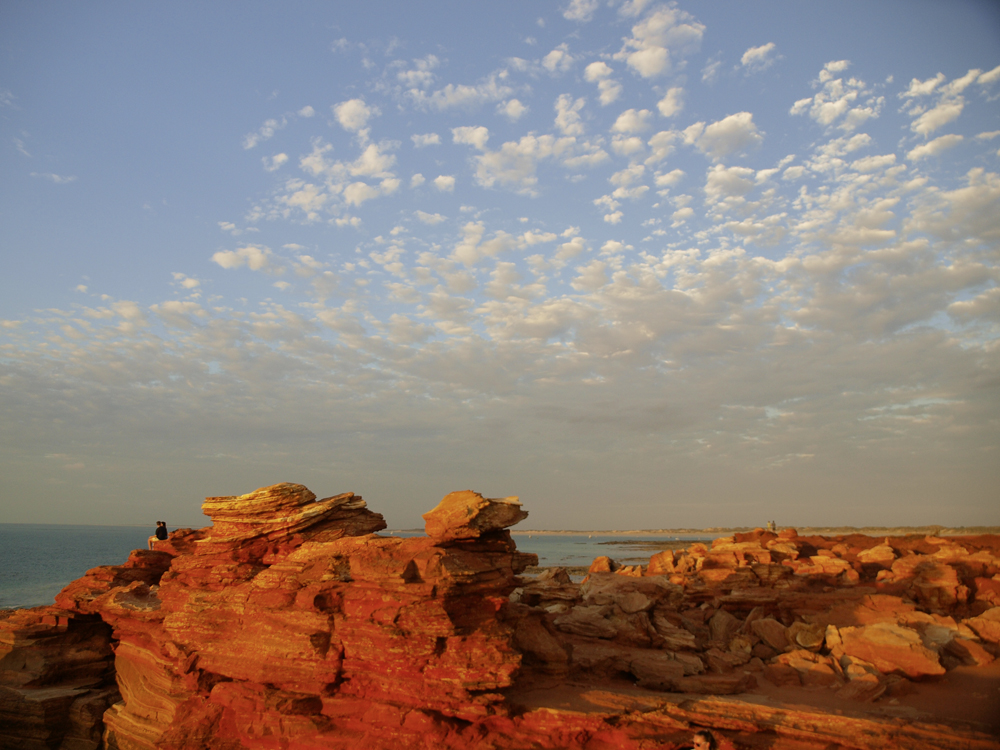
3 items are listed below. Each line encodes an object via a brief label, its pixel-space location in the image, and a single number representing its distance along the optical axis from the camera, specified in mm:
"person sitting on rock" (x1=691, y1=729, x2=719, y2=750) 11539
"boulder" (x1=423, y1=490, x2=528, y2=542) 13539
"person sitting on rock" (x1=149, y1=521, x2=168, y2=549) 21781
